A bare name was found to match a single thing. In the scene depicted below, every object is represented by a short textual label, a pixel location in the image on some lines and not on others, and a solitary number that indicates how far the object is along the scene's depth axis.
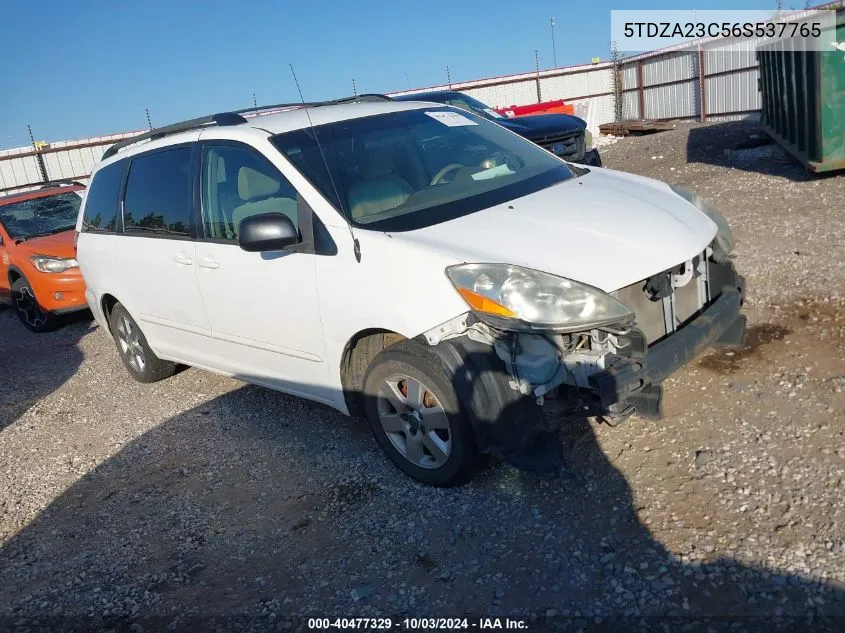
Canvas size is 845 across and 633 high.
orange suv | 8.70
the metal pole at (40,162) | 21.25
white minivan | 3.08
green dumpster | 8.42
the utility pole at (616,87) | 25.81
